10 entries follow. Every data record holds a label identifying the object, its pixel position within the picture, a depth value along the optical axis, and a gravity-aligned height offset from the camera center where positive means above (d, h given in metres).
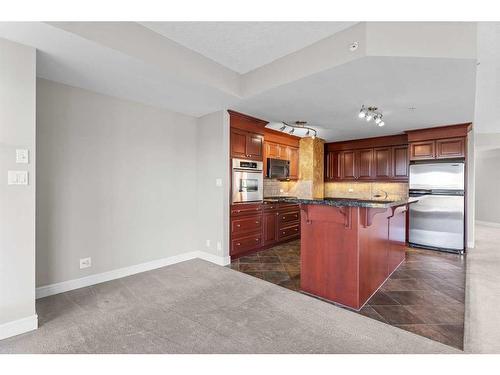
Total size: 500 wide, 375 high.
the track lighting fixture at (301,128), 4.79 +1.19
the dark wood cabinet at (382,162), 5.63 +0.55
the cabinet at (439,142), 4.61 +0.86
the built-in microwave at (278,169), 5.10 +0.36
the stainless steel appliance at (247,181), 4.17 +0.08
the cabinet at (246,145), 4.14 +0.72
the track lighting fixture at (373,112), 3.74 +1.14
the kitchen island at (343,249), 2.49 -0.69
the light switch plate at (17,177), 2.09 +0.06
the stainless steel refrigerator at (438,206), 4.57 -0.38
